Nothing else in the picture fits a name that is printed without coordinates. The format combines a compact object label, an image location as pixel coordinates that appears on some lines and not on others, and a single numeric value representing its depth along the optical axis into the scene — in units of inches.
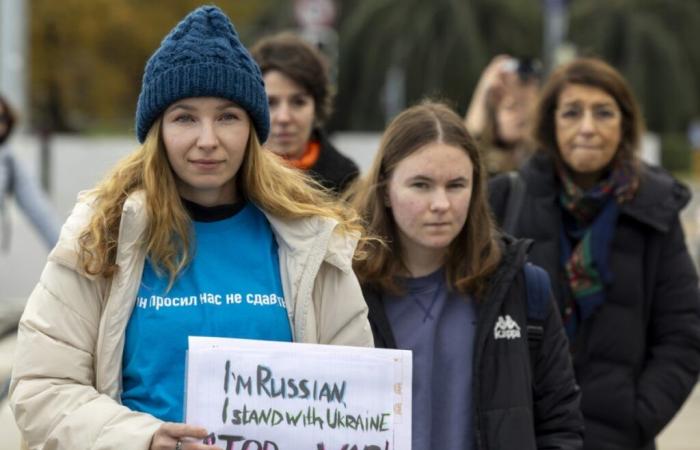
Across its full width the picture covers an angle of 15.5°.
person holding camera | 440.4
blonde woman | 204.7
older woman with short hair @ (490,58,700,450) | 315.3
